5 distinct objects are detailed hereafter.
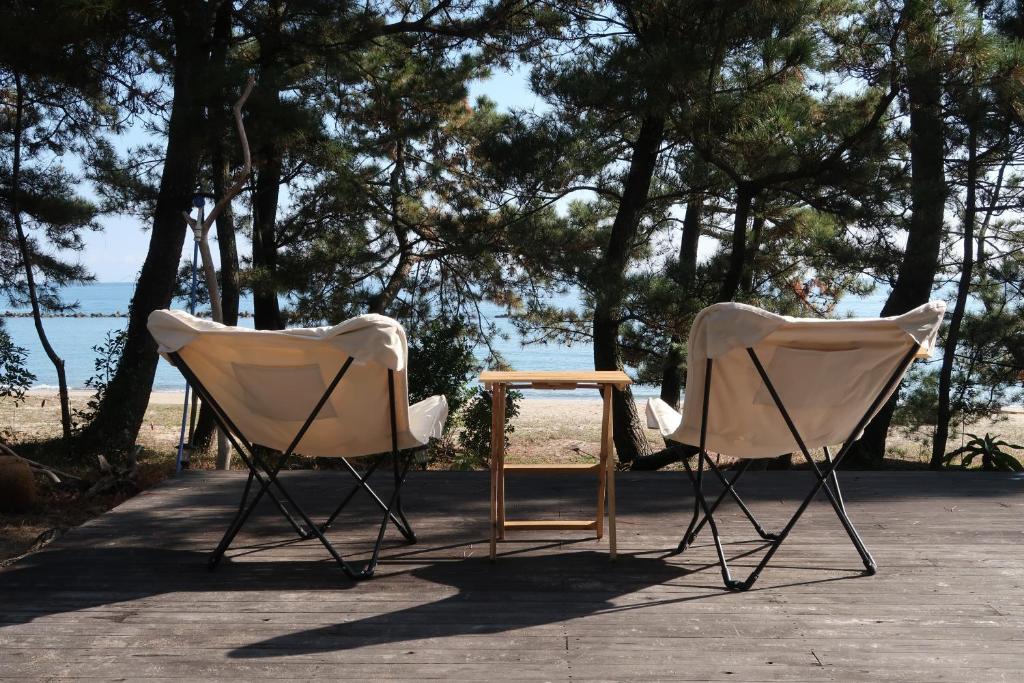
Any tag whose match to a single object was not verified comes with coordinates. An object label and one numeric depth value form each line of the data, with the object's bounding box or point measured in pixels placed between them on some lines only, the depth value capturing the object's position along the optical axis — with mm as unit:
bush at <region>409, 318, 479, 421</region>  6781
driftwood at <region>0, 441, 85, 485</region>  4805
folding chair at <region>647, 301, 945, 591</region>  2582
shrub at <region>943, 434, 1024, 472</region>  5379
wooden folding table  2859
